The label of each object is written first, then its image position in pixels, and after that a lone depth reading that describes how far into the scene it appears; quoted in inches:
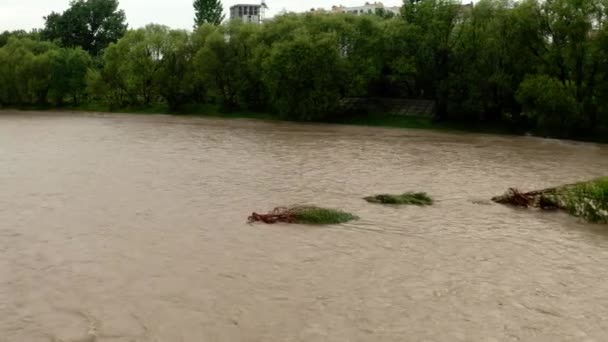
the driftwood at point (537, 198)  703.6
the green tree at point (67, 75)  2829.7
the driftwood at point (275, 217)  627.2
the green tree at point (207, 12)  3666.3
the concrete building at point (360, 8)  4922.5
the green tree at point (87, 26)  3991.1
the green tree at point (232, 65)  2336.4
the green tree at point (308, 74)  2058.3
